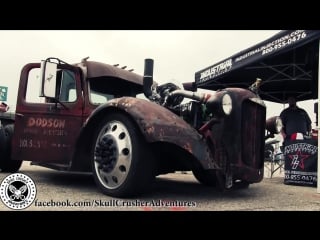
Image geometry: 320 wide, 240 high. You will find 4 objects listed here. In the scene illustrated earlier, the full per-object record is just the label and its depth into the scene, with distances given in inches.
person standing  220.9
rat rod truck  111.3
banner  189.9
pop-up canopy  221.3
